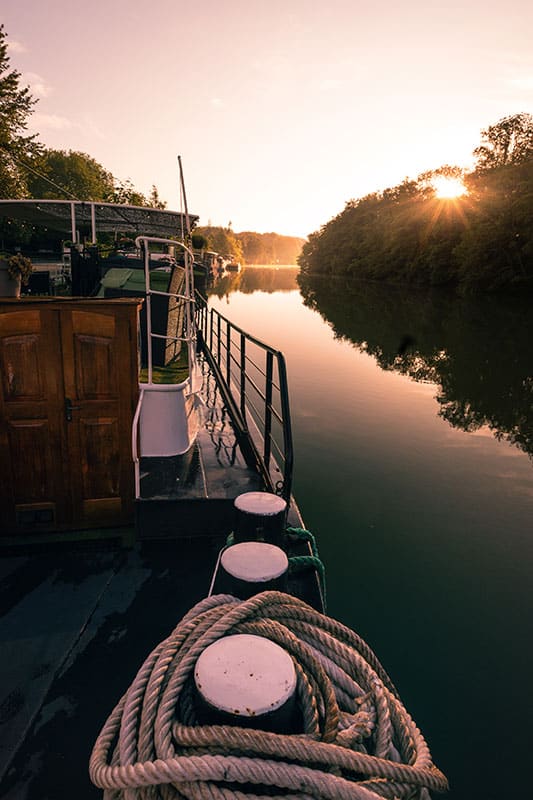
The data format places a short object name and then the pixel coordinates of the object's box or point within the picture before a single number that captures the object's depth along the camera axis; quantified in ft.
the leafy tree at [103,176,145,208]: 131.85
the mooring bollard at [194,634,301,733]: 5.74
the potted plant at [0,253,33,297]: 13.94
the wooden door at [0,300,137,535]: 13.58
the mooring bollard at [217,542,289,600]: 8.87
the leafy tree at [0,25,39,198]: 78.48
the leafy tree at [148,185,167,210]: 247.29
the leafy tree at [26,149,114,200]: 244.87
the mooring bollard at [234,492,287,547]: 11.38
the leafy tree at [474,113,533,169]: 153.49
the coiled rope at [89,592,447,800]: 5.27
